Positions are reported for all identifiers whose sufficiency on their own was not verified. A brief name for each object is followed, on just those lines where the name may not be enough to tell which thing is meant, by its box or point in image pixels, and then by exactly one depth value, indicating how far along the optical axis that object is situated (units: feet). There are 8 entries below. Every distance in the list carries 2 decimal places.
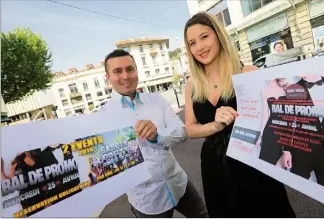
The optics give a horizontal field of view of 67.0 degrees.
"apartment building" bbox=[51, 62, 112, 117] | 157.58
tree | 58.36
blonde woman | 4.43
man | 5.27
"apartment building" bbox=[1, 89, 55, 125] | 126.30
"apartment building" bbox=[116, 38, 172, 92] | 158.30
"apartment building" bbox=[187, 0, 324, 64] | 43.87
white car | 39.86
